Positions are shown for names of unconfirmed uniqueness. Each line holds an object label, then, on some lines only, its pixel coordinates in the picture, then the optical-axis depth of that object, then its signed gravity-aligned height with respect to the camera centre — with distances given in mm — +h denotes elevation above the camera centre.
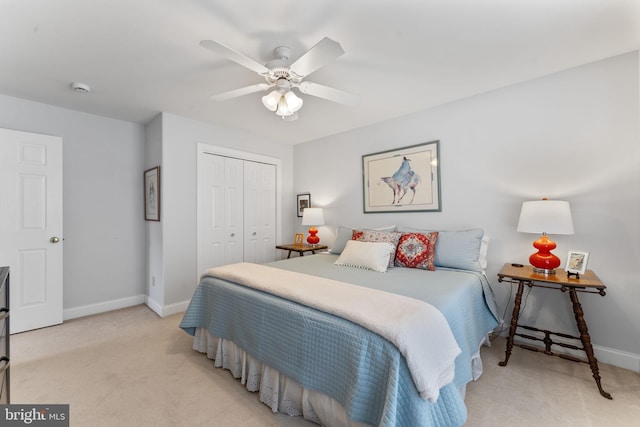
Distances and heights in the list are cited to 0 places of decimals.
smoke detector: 2521 +1172
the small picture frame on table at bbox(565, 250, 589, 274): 2059 -363
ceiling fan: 1553 +924
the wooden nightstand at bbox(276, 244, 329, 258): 3834 -469
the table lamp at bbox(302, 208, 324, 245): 3932 -33
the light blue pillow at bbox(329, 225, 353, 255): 3311 -310
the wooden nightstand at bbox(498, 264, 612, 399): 1890 -577
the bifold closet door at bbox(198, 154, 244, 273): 3584 +54
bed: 1268 -661
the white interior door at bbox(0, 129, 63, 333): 2744 -87
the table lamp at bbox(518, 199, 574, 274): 2059 -80
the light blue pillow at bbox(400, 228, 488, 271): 2443 -325
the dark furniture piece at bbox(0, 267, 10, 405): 1197 -555
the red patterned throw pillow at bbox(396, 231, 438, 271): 2529 -339
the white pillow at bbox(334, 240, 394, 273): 2502 -382
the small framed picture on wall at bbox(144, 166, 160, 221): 3311 +265
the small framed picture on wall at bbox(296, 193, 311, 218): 4449 +203
